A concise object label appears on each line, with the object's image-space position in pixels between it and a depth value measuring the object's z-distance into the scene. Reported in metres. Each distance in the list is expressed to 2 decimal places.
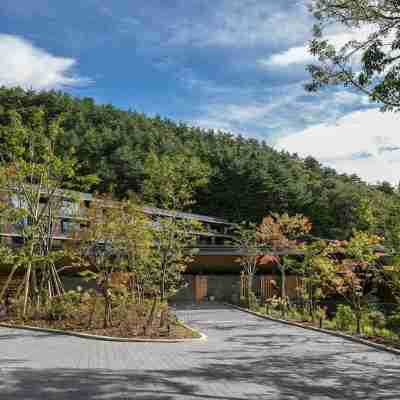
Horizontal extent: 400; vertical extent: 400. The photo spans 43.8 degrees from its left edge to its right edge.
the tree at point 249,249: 21.61
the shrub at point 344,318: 13.77
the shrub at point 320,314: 13.79
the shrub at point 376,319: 15.10
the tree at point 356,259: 13.66
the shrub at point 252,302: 20.40
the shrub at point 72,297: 13.98
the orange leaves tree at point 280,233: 20.43
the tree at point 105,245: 12.76
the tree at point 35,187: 15.34
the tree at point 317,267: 14.60
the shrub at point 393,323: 15.94
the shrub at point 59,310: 13.53
